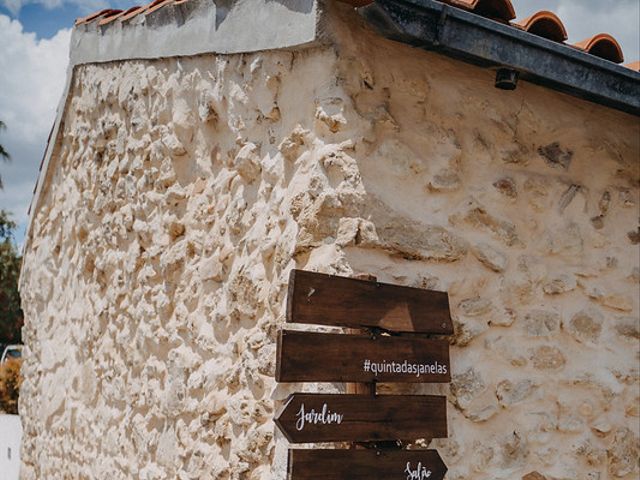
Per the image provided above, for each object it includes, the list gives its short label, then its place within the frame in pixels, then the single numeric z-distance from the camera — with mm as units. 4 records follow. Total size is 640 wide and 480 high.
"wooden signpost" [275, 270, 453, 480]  2537
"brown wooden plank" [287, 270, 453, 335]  2592
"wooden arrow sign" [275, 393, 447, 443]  2498
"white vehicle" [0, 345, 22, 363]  18322
